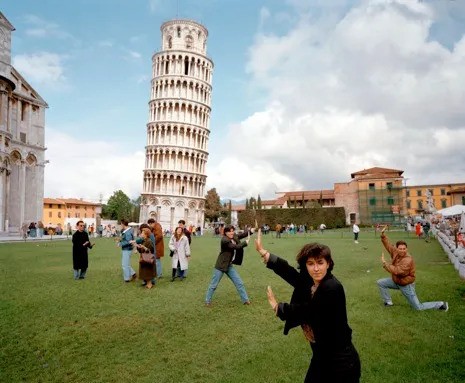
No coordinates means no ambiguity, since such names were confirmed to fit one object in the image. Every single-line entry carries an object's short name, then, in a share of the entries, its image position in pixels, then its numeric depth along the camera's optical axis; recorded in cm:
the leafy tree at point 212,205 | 9337
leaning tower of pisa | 7388
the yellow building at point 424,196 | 8272
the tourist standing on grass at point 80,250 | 1227
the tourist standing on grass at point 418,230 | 3273
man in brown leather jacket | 759
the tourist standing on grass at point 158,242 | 1289
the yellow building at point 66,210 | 9000
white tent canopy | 2748
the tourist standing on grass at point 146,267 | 1110
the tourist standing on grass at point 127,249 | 1181
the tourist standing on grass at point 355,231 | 2930
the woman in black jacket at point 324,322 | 287
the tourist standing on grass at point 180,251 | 1214
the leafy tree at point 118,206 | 9550
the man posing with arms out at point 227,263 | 882
